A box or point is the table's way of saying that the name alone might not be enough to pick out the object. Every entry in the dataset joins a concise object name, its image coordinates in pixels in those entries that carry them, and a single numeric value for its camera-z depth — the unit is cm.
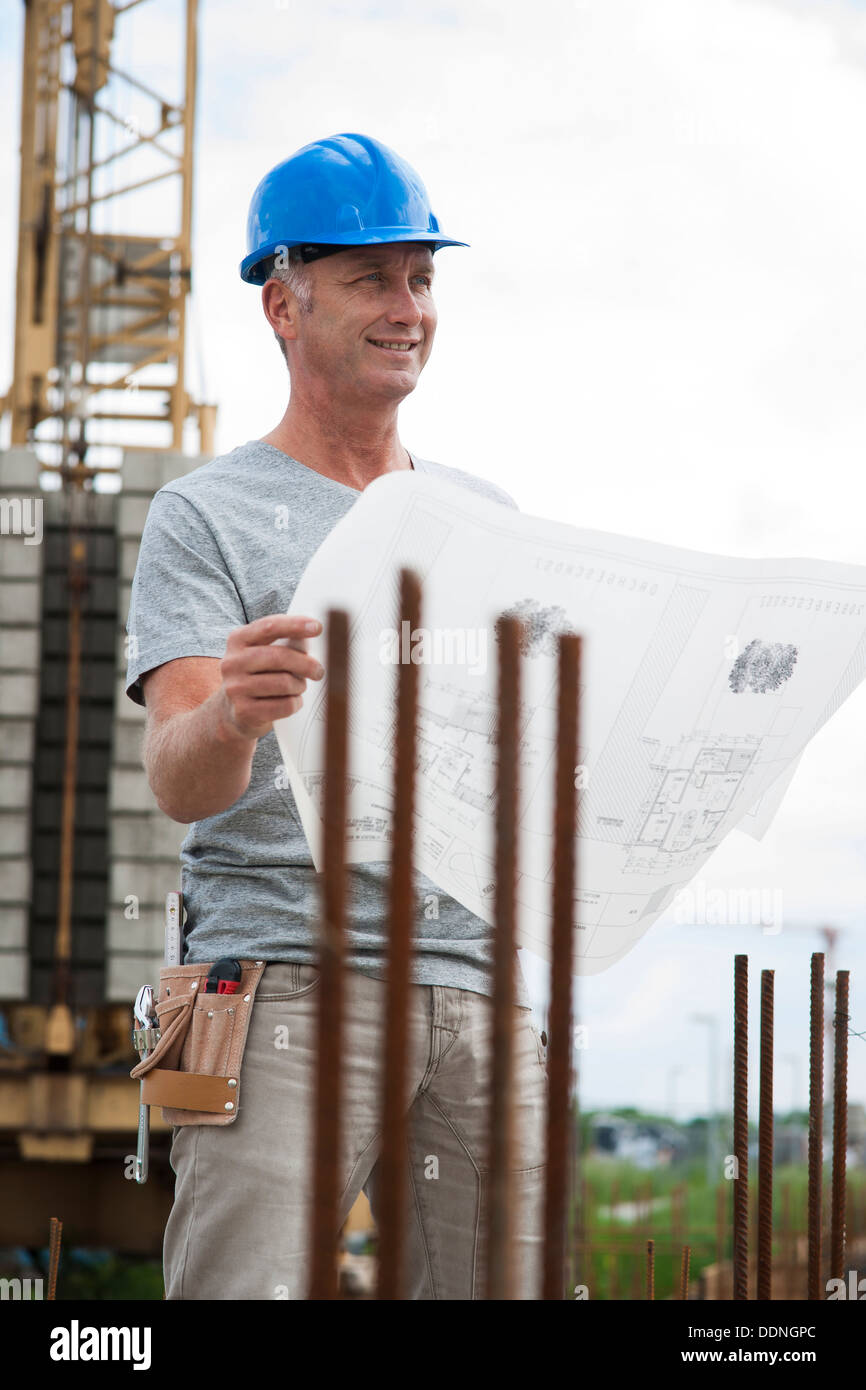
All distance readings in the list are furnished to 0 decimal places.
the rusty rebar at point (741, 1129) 469
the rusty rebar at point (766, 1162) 477
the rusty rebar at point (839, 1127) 494
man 435
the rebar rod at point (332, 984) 265
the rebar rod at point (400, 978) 274
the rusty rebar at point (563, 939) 289
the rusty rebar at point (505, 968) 275
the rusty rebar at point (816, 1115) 473
